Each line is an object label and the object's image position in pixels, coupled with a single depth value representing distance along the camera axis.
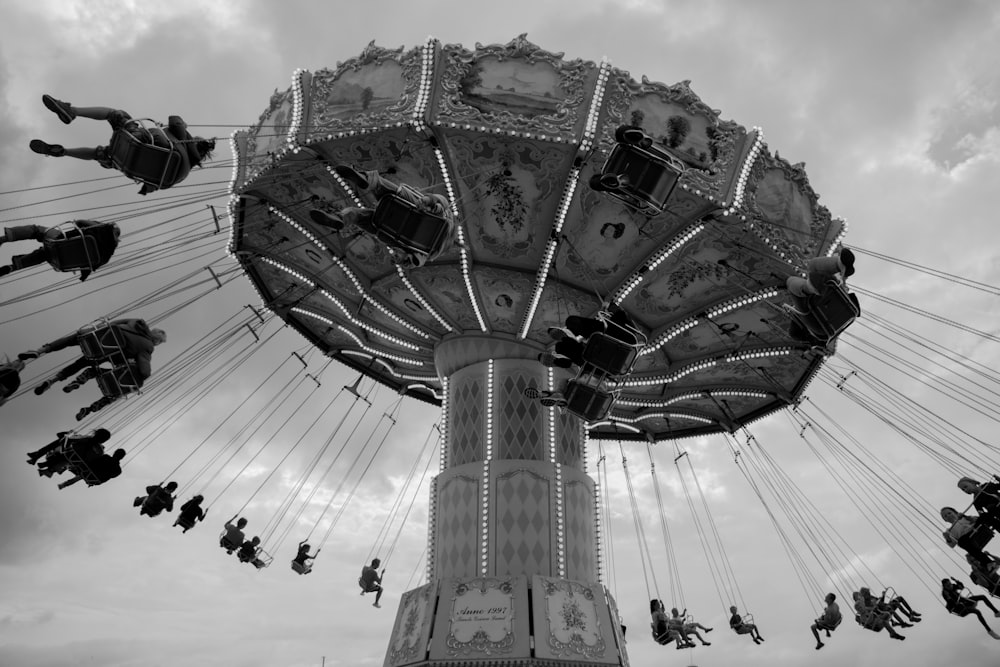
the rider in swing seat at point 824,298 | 8.74
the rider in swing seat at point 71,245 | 6.91
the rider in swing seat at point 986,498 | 9.38
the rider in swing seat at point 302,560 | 14.52
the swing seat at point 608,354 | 9.09
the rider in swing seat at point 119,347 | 8.05
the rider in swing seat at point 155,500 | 11.41
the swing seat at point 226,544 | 13.52
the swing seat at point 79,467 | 8.95
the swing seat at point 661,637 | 14.98
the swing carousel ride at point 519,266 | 9.41
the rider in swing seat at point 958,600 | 11.09
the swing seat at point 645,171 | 8.17
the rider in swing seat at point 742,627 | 15.95
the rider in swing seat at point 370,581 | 13.89
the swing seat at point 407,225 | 7.57
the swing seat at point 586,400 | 10.27
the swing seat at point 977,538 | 9.62
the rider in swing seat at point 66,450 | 8.91
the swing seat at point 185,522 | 12.41
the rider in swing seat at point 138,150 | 6.94
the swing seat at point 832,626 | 14.34
